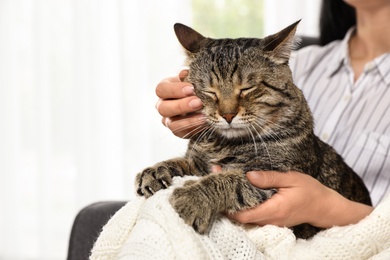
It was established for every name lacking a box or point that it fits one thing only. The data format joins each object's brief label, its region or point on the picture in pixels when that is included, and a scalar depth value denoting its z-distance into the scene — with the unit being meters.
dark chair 1.72
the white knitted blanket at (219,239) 1.09
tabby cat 1.29
